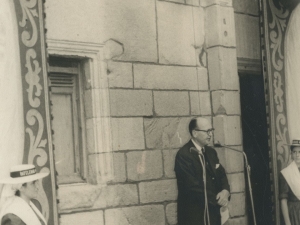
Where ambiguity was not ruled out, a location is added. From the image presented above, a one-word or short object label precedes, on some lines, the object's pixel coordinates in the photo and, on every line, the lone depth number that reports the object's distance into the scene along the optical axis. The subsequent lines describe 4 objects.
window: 5.41
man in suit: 5.54
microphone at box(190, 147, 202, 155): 5.64
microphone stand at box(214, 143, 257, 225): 6.03
